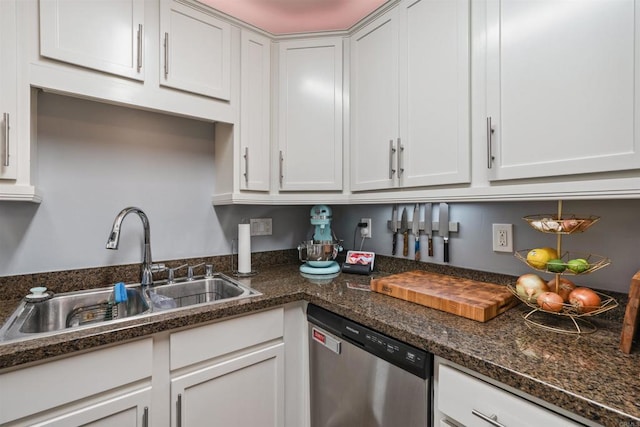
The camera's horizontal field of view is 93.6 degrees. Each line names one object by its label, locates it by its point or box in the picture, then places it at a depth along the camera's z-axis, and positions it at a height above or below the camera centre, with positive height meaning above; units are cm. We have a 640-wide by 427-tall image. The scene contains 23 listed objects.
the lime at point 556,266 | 91 -16
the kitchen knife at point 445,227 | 146 -7
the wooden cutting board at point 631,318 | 72 -26
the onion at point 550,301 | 90 -27
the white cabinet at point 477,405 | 65 -46
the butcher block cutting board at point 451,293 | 100 -30
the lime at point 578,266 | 89 -16
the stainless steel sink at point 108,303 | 115 -40
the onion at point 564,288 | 95 -24
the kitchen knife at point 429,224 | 153 -6
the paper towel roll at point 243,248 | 169 -20
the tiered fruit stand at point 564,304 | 88 -28
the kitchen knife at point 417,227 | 159 -8
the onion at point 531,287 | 96 -24
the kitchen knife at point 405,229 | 164 -9
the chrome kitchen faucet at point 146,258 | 141 -22
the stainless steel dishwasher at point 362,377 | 90 -58
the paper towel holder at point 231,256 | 176 -27
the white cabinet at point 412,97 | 114 +50
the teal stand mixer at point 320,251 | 166 -22
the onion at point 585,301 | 86 -26
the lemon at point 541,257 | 96 -14
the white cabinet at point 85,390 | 82 -53
